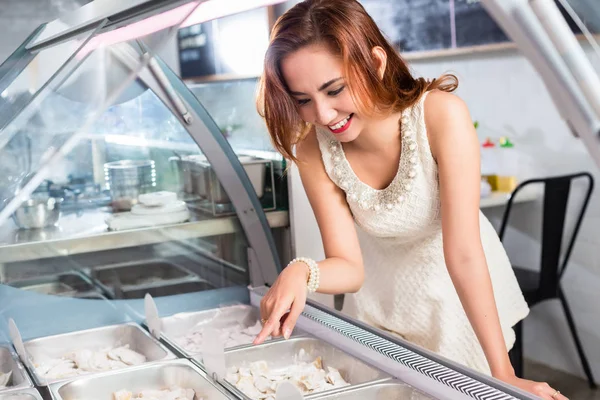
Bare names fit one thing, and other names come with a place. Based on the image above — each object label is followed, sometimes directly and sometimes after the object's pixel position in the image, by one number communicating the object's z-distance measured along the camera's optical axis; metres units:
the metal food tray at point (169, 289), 2.11
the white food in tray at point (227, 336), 1.85
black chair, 3.38
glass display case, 1.23
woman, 1.45
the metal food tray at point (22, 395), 1.46
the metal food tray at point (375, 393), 1.33
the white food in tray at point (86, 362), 1.73
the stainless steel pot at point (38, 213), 1.87
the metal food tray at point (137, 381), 1.54
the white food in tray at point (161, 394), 1.53
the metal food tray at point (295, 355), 1.54
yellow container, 3.88
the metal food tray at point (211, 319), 2.00
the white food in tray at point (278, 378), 1.50
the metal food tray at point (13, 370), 1.52
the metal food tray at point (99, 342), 1.82
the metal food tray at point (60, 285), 1.95
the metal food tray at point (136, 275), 2.07
